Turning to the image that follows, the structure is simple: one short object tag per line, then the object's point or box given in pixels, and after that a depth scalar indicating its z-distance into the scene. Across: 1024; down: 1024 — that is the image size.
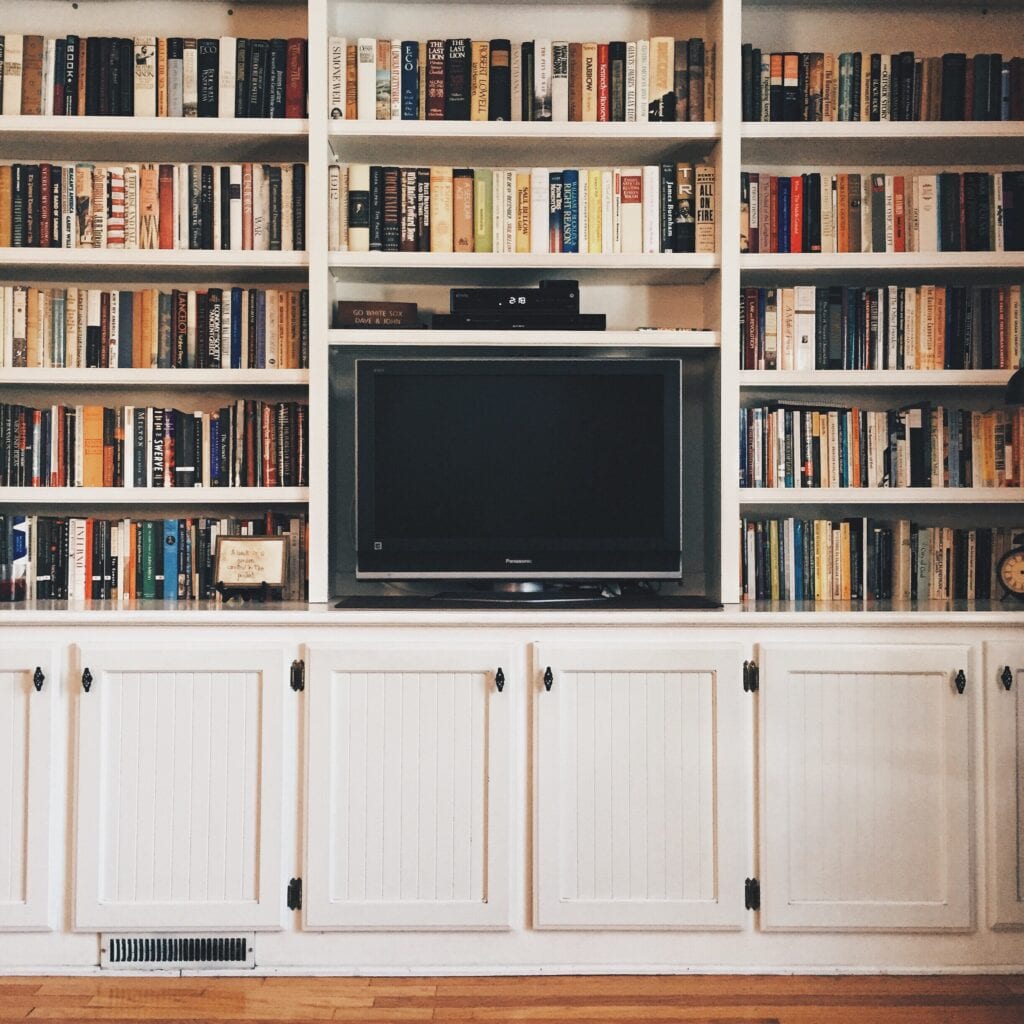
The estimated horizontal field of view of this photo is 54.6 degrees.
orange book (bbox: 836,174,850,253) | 2.52
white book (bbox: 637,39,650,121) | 2.49
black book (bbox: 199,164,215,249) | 2.49
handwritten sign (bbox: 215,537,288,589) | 2.42
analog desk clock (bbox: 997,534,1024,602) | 2.41
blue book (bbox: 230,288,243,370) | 2.53
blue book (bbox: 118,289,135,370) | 2.52
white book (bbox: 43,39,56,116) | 2.46
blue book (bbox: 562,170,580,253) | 2.52
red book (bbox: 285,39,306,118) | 2.46
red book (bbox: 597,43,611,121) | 2.49
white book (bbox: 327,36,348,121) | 2.45
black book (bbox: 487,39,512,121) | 2.49
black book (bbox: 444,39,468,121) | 2.49
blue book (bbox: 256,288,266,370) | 2.53
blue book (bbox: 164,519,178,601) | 2.54
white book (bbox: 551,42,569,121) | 2.48
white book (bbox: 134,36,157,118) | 2.46
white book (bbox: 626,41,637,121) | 2.49
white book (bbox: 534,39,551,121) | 2.49
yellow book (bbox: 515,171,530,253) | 2.52
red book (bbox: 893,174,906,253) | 2.52
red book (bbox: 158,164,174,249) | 2.49
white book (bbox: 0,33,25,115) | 2.45
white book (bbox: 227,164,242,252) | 2.48
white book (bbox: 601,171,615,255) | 2.52
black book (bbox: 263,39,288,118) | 2.48
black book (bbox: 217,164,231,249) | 2.49
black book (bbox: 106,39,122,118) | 2.47
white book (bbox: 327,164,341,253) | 2.48
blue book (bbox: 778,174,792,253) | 2.52
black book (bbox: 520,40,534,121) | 2.50
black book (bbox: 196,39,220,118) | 2.48
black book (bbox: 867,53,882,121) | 2.50
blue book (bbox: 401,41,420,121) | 2.49
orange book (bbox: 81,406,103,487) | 2.53
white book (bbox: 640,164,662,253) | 2.51
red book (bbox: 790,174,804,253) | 2.52
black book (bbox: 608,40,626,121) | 2.49
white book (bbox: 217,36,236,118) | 2.47
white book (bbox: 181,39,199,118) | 2.47
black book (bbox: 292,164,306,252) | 2.48
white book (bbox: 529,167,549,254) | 2.51
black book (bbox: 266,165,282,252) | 2.49
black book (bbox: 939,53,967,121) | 2.49
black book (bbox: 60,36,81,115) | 2.47
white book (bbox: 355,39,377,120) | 2.47
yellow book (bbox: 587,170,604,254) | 2.52
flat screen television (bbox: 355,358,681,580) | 2.47
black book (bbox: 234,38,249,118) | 2.48
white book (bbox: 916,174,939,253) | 2.51
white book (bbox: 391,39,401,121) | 2.49
